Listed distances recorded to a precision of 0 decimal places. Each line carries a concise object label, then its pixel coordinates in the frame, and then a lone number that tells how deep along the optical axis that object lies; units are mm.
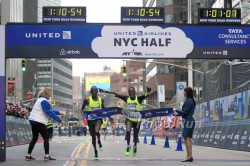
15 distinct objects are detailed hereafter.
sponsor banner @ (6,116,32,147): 23719
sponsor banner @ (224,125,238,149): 22136
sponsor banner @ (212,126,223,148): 24503
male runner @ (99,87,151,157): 14172
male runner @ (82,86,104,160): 14209
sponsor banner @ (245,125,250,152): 19720
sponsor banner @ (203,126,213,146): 26734
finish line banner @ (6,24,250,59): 15273
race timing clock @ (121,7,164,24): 15883
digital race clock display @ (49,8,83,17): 15766
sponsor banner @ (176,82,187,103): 45912
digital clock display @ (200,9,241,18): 16102
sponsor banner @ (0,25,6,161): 13180
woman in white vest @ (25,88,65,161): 12898
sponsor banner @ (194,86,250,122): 21656
